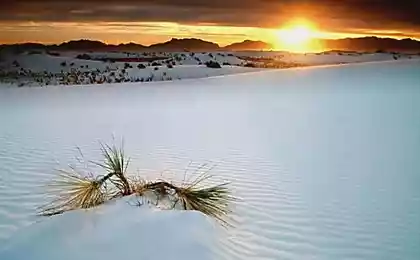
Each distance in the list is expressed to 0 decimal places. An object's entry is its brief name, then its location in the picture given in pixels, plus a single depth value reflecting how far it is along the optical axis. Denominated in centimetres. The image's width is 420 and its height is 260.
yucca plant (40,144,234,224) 441
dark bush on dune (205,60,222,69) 2627
